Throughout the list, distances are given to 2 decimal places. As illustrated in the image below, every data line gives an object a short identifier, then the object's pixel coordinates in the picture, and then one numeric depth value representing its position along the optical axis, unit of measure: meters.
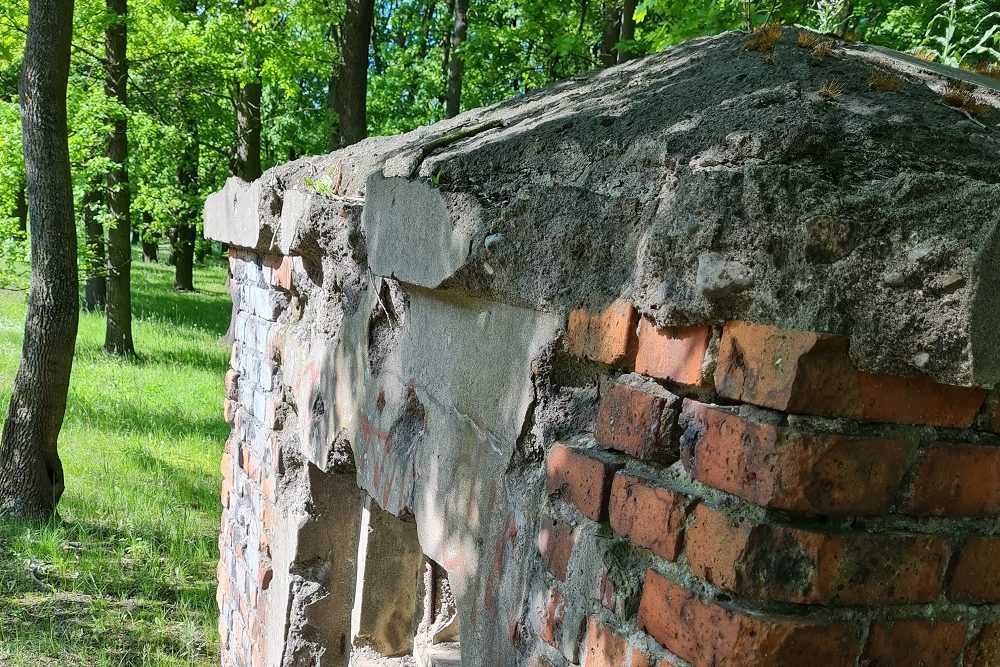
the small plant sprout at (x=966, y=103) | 1.48
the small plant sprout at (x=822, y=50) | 1.75
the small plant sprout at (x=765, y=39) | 1.86
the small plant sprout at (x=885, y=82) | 1.55
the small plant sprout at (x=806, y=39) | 1.88
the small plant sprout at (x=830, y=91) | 1.46
